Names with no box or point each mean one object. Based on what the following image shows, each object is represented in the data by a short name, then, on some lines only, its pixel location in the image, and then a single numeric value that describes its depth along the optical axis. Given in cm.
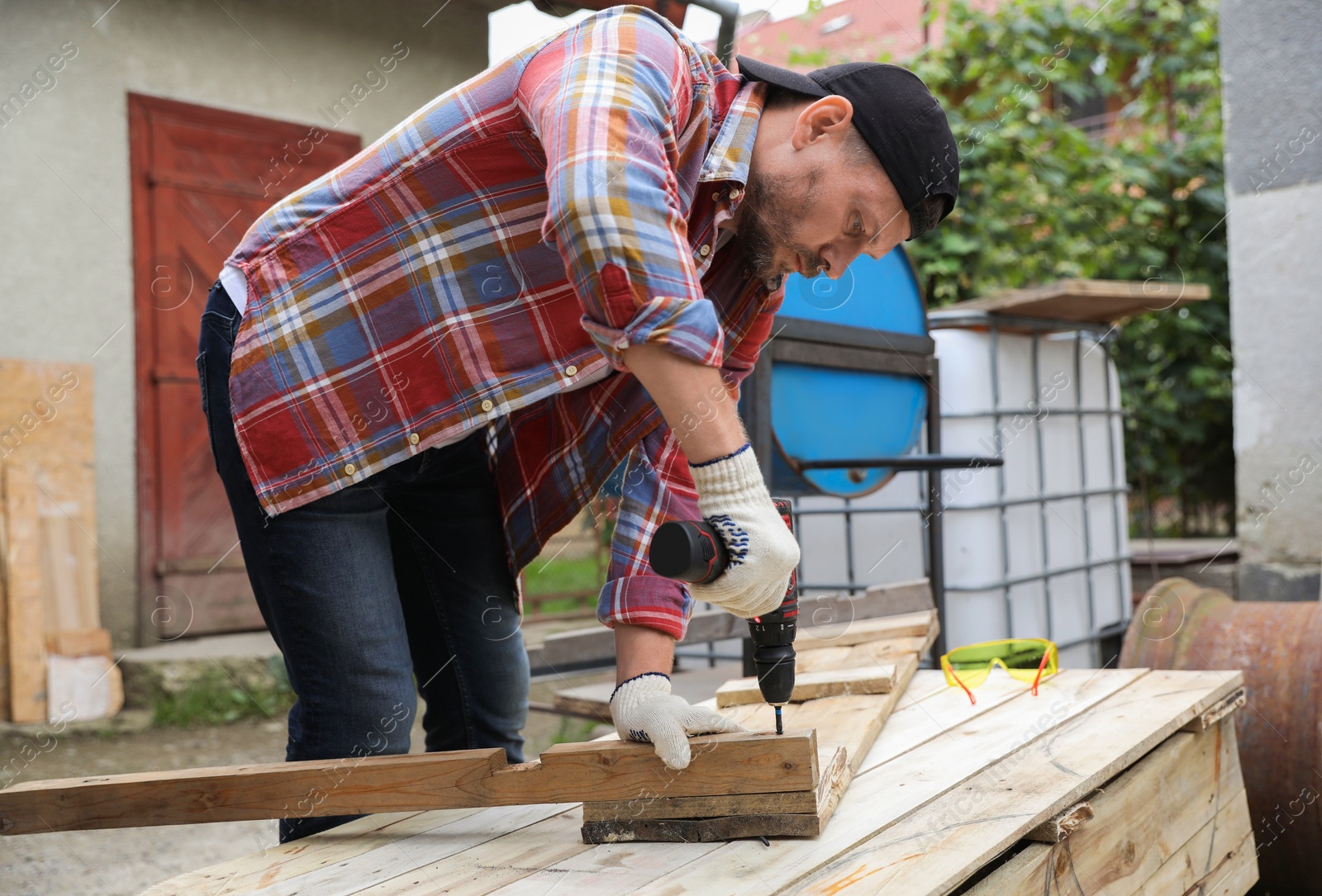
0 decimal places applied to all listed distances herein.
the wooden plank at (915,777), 119
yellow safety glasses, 234
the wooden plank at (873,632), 255
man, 132
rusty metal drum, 237
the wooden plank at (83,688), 403
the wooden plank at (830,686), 205
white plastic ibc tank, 371
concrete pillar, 375
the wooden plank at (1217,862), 175
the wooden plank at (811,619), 299
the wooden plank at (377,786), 132
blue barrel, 270
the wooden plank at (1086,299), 355
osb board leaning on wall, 397
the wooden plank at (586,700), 282
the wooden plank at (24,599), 395
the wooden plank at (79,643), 407
